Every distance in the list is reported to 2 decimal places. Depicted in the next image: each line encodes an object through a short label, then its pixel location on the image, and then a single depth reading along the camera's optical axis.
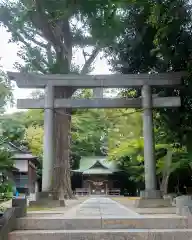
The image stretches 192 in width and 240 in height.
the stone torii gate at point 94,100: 11.03
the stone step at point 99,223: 5.39
